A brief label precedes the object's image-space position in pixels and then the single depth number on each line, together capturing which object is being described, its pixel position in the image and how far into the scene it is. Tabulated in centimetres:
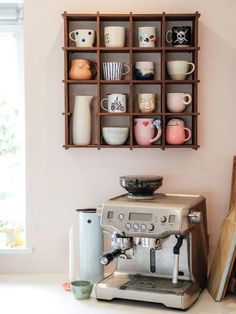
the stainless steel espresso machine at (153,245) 160
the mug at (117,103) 191
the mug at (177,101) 190
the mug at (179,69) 189
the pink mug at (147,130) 191
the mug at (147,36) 190
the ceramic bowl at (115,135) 191
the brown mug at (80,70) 191
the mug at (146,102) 191
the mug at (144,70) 191
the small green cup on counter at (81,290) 171
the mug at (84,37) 190
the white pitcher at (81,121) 194
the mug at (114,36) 189
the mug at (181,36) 189
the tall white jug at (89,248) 188
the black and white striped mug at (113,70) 190
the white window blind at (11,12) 208
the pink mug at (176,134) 190
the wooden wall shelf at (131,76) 190
